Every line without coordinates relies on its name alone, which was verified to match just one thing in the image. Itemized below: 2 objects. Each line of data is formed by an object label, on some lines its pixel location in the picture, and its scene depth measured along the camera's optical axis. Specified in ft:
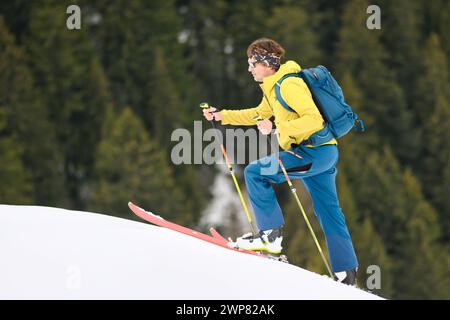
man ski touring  27.32
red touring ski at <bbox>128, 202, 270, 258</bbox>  28.82
